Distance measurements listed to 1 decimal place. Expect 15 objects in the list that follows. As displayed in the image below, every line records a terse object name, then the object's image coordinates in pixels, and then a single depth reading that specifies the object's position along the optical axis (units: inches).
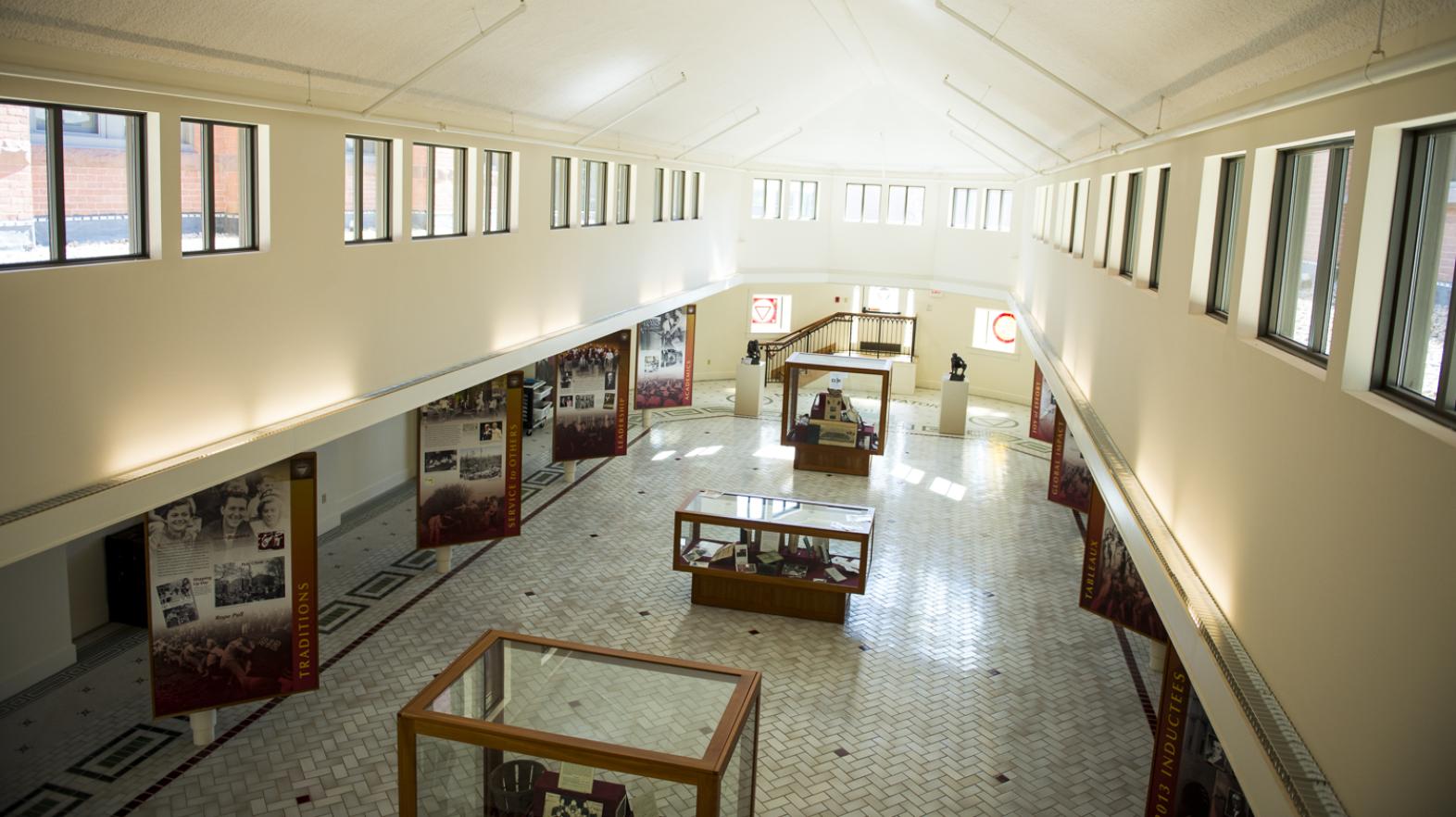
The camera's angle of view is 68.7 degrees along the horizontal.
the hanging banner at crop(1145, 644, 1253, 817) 307.6
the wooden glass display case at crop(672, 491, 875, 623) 551.8
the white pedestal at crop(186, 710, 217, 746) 397.7
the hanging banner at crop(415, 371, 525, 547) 550.6
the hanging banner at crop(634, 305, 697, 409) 901.2
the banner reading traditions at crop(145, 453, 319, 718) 377.1
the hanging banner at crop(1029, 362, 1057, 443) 823.1
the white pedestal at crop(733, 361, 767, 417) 1024.9
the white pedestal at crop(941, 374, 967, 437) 978.1
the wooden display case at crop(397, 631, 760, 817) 279.3
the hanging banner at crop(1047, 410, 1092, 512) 669.9
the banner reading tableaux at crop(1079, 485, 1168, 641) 458.6
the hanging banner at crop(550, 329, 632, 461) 740.0
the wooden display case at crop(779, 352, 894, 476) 839.7
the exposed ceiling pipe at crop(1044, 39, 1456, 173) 141.9
